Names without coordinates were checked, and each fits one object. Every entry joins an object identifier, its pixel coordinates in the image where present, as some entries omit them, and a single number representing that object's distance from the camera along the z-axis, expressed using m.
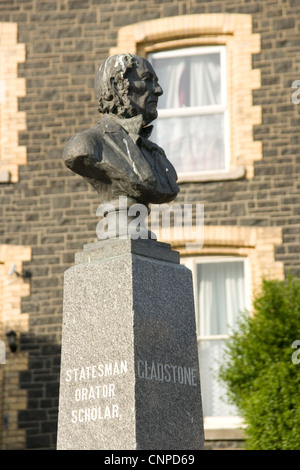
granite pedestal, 7.12
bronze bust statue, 7.74
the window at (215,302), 13.47
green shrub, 11.41
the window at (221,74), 13.91
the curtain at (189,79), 14.54
